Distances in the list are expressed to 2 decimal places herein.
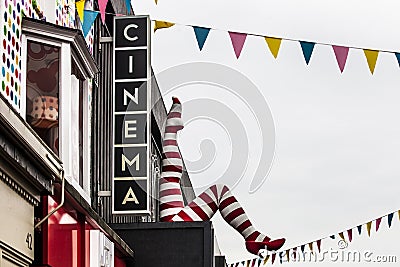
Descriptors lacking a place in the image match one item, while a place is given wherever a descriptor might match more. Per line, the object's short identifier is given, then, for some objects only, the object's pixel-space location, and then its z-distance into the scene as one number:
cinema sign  15.62
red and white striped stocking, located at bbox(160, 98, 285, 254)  17.38
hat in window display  11.23
